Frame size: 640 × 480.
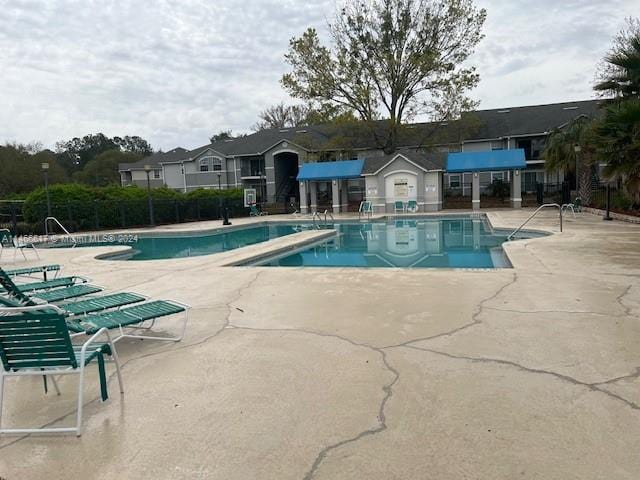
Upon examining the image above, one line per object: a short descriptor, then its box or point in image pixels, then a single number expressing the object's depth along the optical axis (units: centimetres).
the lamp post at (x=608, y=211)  1838
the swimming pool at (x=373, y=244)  1209
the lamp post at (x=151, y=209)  2398
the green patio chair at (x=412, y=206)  2864
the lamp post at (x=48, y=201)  2097
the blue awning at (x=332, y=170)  3048
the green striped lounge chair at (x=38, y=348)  305
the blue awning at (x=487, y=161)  2731
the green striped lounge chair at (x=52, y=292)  463
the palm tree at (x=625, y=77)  1455
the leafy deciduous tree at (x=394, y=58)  3062
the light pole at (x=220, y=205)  2896
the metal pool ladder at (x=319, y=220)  2329
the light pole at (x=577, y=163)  2169
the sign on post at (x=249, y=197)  2964
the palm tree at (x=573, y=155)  2314
